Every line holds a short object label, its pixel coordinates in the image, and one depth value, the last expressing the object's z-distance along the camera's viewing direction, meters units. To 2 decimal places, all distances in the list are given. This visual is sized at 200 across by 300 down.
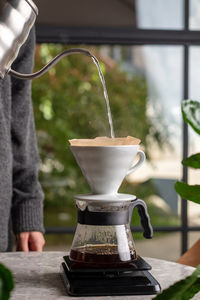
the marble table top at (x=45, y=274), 1.13
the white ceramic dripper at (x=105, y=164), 1.17
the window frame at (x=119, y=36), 2.55
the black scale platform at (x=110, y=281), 1.13
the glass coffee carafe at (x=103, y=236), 1.20
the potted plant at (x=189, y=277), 0.64
